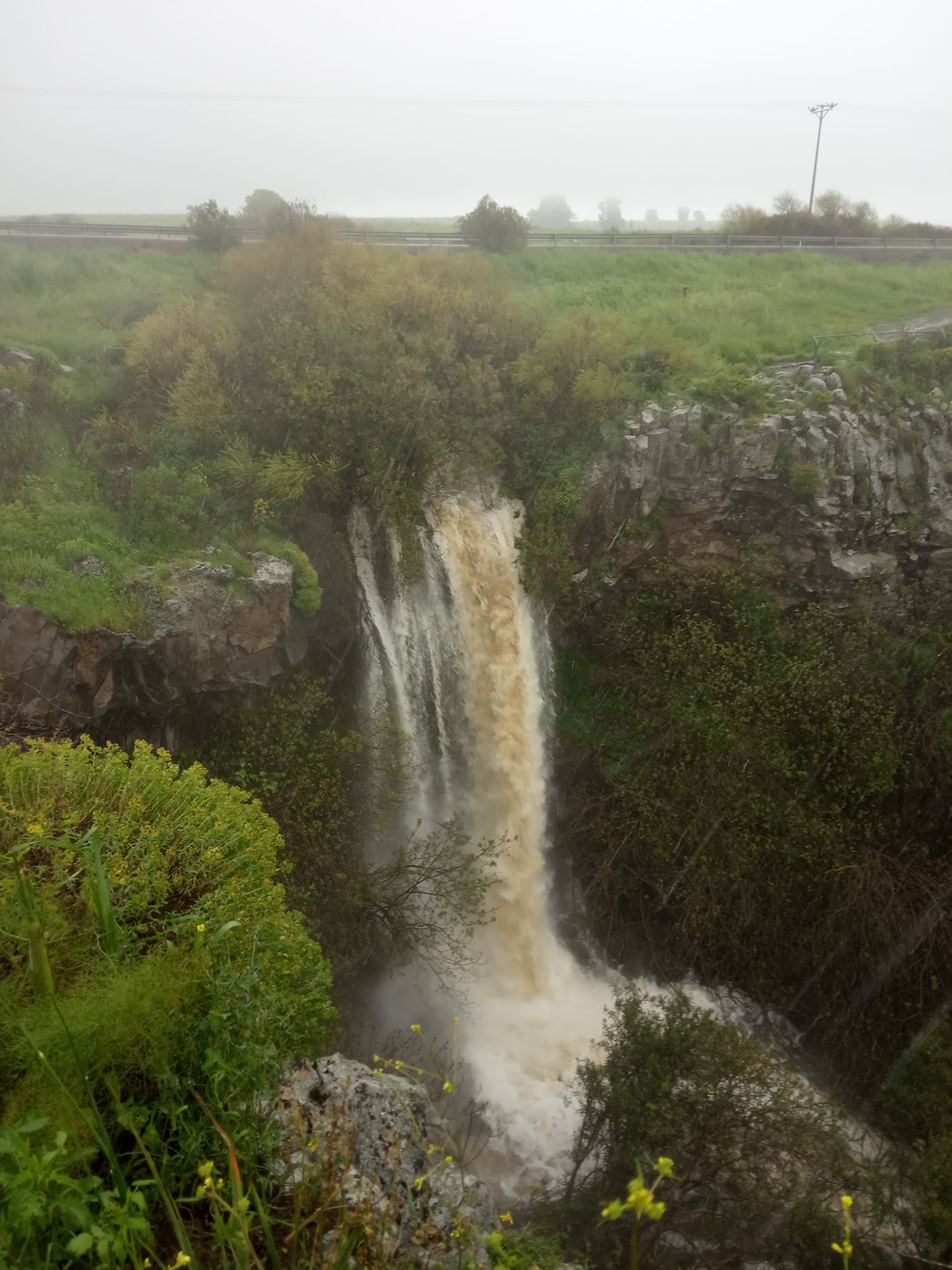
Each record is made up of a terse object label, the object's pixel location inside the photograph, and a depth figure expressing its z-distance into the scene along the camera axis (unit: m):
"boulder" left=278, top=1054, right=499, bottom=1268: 4.46
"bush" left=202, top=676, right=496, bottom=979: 12.32
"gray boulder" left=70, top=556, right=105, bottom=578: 11.70
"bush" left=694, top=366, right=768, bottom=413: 16.12
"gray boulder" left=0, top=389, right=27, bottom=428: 13.66
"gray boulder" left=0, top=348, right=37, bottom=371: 14.79
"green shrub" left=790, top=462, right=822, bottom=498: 15.05
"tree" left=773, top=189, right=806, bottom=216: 28.50
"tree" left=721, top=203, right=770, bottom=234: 27.50
